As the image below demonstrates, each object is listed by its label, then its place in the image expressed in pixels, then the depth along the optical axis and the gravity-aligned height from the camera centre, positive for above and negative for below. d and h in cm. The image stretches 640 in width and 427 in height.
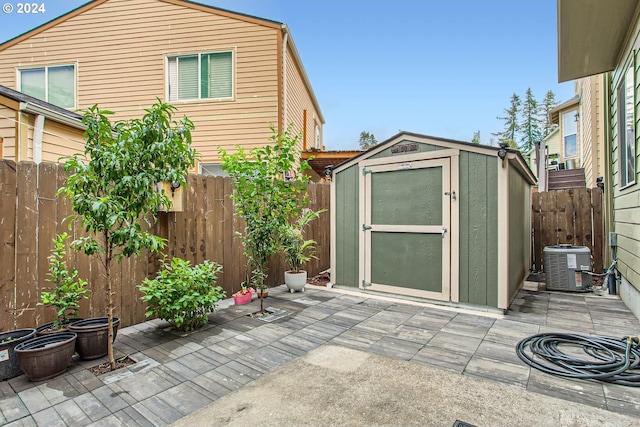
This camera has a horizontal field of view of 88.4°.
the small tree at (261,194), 388 +29
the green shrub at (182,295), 316 -75
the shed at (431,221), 387 -3
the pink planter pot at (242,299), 429 -105
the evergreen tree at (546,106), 3047 +1062
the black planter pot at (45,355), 220 -93
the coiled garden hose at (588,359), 229 -109
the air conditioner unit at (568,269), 487 -76
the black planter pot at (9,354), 225 -93
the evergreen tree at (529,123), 3060 +908
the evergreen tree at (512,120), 3216 +970
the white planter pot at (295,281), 491 -93
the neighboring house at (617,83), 352 +172
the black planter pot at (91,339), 256 -95
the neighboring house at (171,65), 762 +372
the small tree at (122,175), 231 +33
